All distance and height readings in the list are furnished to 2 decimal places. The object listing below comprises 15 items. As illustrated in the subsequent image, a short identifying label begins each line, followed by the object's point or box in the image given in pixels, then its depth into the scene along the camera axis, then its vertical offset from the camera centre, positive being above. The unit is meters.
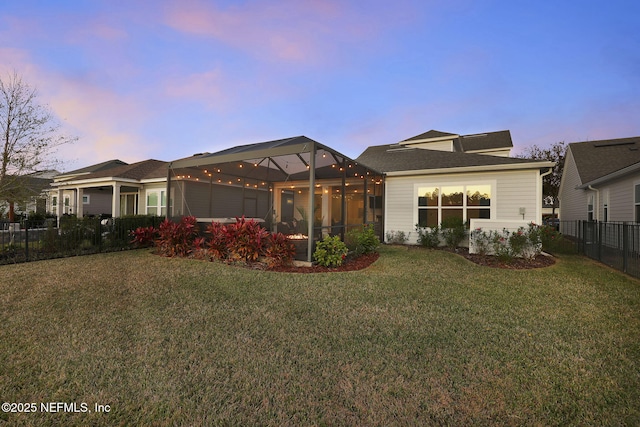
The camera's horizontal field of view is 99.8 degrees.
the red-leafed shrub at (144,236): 9.01 -0.69
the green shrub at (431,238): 9.48 -0.78
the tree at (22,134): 8.25 +2.56
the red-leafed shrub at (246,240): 6.66 -0.62
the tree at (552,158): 22.88 +5.08
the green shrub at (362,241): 7.85 -0.75
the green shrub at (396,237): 10.39 -0.83
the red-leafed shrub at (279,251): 6.37 -0.84
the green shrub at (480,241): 8.07 -0.76
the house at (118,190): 14.33 +1.58
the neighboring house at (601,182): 8.83 +1.36
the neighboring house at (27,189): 8.18 +0.83
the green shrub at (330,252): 6.42 -0.87
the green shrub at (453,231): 9.19 -0.52
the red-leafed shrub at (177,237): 7.88 -0.64
